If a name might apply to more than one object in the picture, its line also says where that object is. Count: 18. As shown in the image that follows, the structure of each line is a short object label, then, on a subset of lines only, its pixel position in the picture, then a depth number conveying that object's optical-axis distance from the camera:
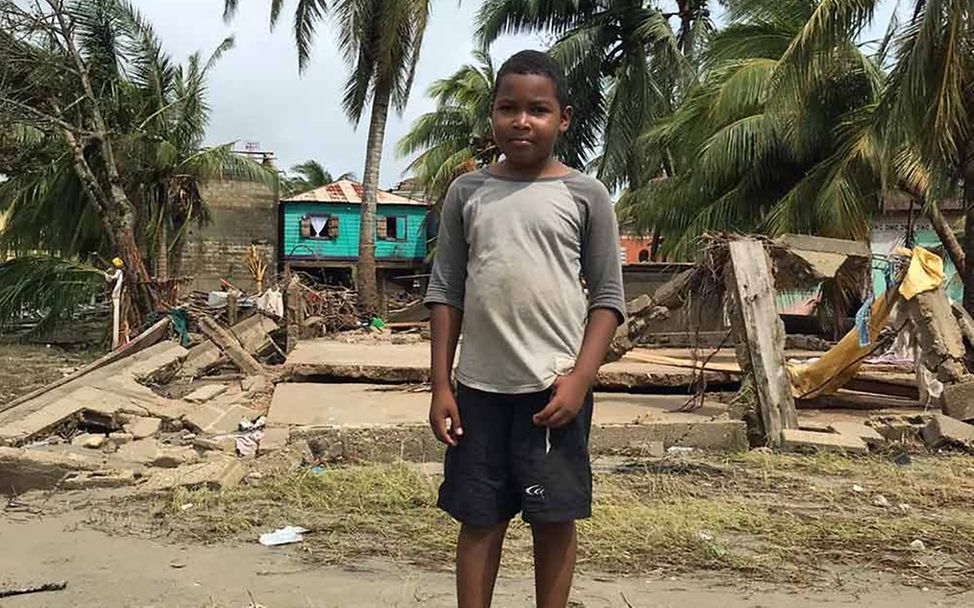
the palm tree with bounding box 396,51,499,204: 28.44
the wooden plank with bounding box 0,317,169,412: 9.41
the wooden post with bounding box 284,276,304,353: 14.69
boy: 2.40
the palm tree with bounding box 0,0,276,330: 20.75
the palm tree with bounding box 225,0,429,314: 19.89
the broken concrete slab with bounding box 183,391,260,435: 8.36
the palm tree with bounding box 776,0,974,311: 9.33
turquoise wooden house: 33.41
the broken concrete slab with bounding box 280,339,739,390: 9.78
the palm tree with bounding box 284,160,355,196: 47.91
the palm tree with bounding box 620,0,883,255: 14.45
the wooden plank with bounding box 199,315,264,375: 12.02
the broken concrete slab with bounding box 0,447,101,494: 5.70
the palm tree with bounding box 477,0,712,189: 22.69
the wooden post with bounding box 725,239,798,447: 7.25
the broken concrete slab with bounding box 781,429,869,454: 6.75
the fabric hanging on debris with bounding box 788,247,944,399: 8.31
